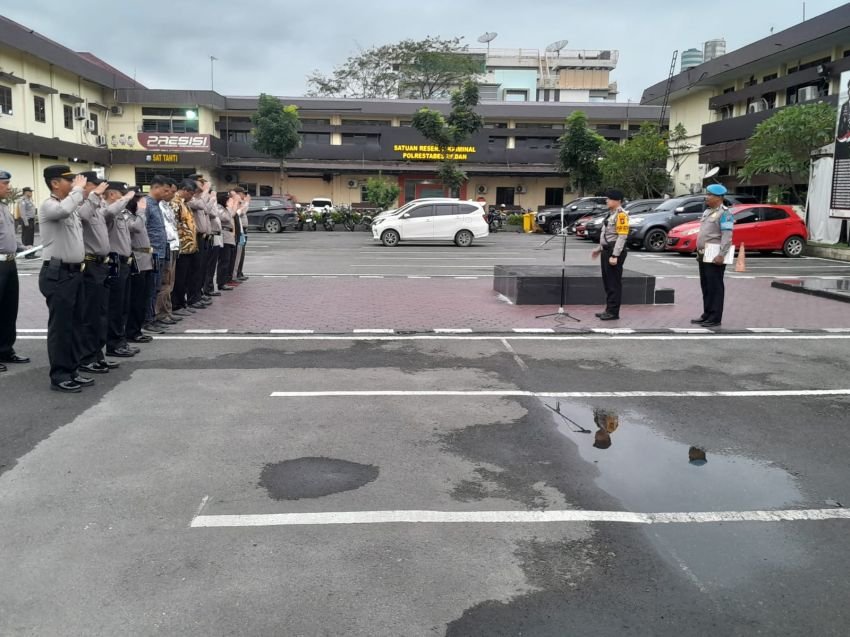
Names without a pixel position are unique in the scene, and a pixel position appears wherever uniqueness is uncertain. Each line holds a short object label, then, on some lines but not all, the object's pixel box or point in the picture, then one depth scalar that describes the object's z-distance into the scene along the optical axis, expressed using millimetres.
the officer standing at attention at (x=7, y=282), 7336
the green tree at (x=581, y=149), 38094
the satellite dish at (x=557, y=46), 73312
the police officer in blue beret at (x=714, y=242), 10016
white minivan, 25484
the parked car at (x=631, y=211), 26294
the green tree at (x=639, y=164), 34844
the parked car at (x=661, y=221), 23094
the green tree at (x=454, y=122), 36531
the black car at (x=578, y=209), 32219
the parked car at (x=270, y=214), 32844
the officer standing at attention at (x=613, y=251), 10164
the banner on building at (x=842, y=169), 18203
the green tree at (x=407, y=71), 55281
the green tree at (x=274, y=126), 39000
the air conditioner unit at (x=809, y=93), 28469
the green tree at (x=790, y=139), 22734
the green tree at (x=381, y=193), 40156
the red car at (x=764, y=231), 21344
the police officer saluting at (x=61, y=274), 6680
